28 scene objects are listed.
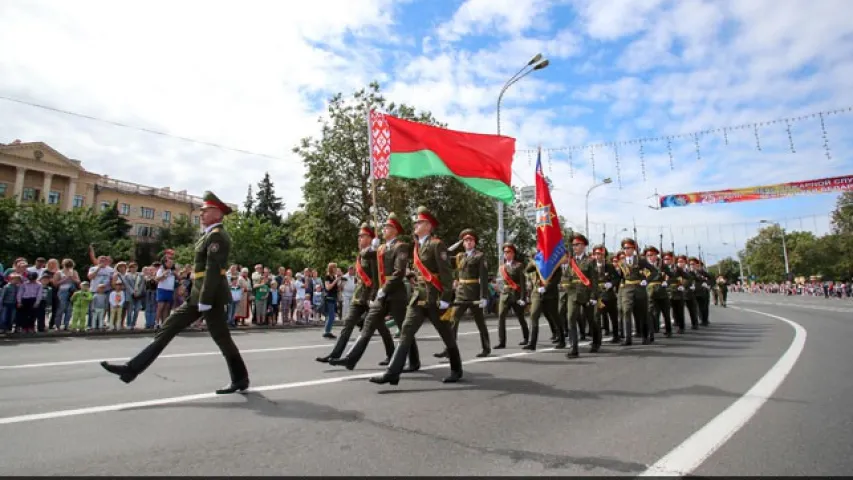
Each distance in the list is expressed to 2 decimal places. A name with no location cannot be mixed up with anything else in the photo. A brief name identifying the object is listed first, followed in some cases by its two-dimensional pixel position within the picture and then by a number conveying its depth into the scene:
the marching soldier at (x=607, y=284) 10.16
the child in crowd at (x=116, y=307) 12.36
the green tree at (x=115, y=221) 52.69
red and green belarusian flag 8.72
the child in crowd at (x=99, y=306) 12.09
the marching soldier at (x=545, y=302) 9.20
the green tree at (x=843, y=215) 68.38
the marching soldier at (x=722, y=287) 28.09
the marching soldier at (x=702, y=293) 15.10
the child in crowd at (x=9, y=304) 10.94
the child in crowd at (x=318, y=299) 17.53
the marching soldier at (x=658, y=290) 11.58
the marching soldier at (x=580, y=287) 8.56
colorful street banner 32.97
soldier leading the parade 5.06
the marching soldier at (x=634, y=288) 9.91
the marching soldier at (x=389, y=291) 6.12
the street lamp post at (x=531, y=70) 20.20
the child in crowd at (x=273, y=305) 15.75
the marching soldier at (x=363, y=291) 6.88
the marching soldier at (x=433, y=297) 5.96
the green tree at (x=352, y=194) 26.81
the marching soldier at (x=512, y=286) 10.36
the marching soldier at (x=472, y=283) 8.41
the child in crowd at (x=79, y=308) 11.74
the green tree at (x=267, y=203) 67.94
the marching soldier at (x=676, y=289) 13.09
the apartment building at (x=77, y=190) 58.38
